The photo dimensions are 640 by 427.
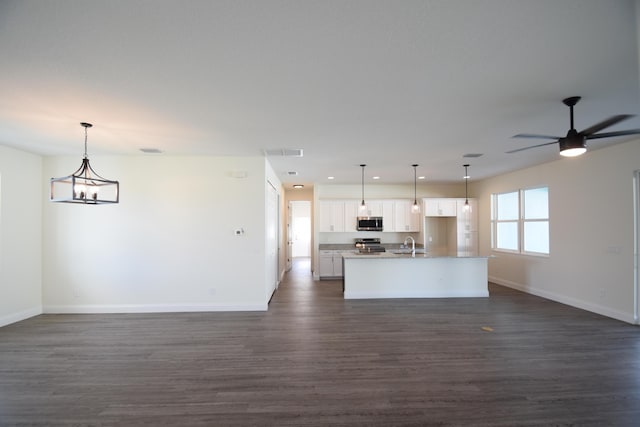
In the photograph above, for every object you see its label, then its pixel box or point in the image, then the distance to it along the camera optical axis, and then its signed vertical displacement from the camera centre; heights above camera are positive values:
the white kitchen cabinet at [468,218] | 7.81 -0.02
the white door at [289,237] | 9.62 -0.65
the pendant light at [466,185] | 6.26 +0.90
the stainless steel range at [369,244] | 7.86 -0.76
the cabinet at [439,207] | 7.85 +0.28
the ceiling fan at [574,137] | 2.69 +0.74
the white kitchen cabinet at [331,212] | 8.23 +0.16
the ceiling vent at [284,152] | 4.56 +1.06
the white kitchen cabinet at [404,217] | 8.17 +0.01
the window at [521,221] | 6.00 -0.09
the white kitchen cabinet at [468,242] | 7.79 -0.66
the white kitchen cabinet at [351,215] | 8.23 +0.07
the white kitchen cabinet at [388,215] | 8.16 +0.06
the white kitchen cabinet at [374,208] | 8.13 +0.27
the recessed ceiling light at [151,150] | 4.54 +1.08
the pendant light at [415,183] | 6.18 +0.95
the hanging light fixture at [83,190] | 2.99 +0.32
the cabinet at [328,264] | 8.03 -1.28
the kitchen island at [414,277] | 6.06 -1.24
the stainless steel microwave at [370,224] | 8.04 -0.18
